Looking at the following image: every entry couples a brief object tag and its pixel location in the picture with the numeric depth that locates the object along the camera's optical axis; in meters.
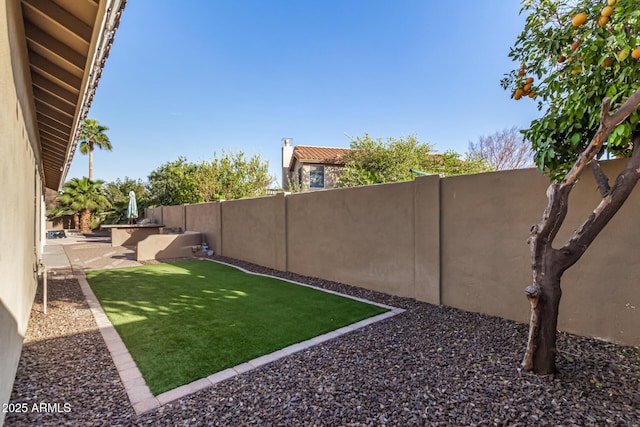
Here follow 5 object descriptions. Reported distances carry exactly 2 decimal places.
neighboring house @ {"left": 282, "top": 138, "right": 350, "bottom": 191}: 24.23
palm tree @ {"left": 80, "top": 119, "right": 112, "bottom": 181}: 32.19
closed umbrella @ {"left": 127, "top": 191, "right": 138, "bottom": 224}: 21.47
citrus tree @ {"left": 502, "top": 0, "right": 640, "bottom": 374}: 3.19
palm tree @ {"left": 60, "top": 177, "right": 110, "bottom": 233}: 27.20
